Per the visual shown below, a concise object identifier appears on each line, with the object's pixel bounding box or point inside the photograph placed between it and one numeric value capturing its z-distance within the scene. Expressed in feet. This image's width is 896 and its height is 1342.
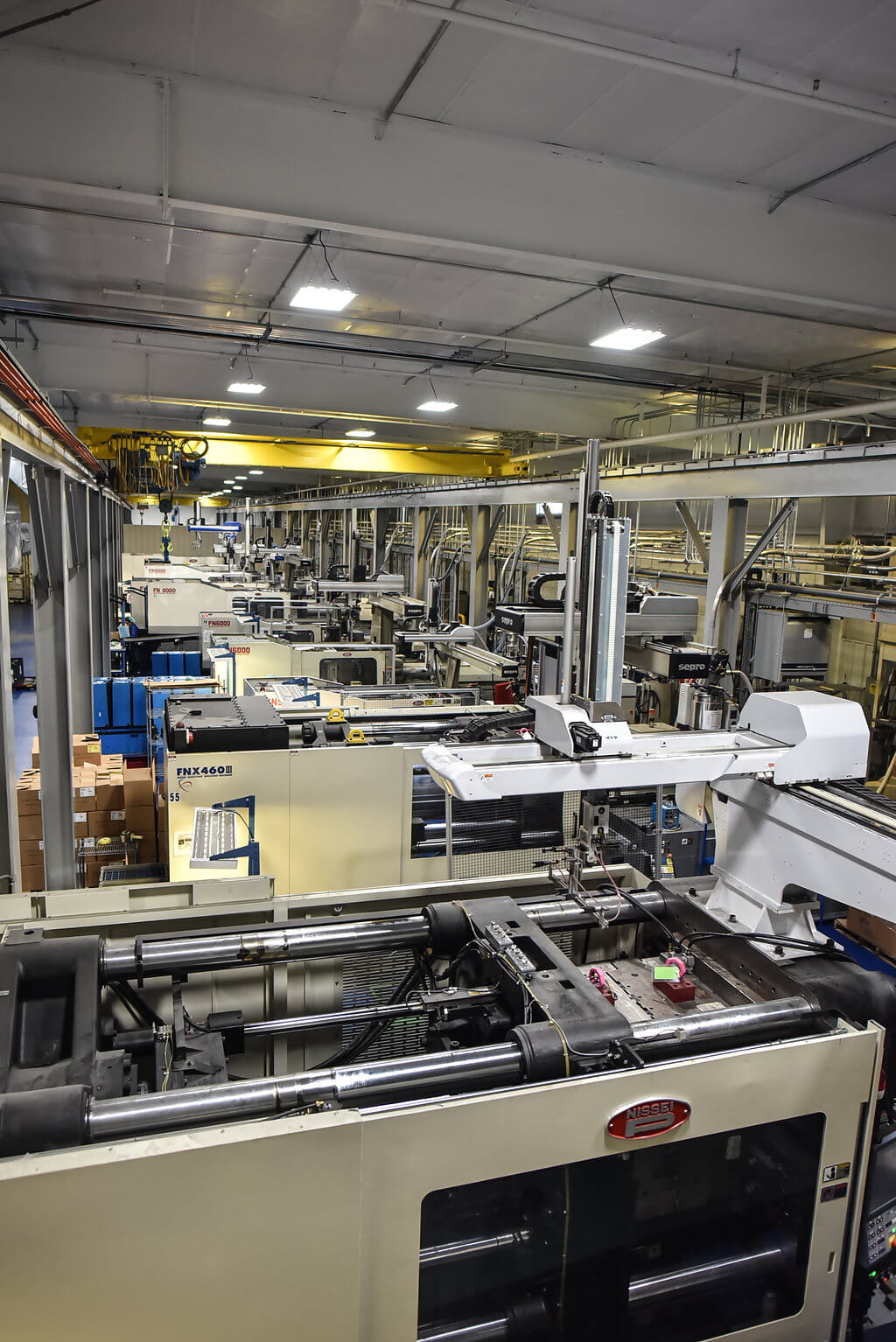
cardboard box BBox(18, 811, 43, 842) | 15.28
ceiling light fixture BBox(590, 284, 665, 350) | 18.63
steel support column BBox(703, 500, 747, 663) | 19.22
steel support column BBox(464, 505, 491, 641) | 29.94
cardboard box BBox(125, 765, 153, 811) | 15.99
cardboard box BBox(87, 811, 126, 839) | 16.08
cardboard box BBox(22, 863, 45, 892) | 15.65
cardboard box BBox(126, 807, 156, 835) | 16.19
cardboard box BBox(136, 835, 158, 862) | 16.49
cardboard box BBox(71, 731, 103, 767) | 18.12
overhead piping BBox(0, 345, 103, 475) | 10.15
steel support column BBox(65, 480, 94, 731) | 21.22
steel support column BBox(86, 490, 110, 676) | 27.61
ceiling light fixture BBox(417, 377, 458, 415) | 28.27
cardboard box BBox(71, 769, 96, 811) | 15.92
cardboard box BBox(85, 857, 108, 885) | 16.59
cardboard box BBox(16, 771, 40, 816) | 15.30
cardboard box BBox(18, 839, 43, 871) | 15.37
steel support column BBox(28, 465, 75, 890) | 15.79
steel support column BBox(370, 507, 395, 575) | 55.26
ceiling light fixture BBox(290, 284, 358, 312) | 16.47
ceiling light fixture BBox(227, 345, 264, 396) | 26.25
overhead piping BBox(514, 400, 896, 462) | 15.92
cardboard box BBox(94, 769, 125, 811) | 15.94
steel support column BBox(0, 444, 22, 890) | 9.60
